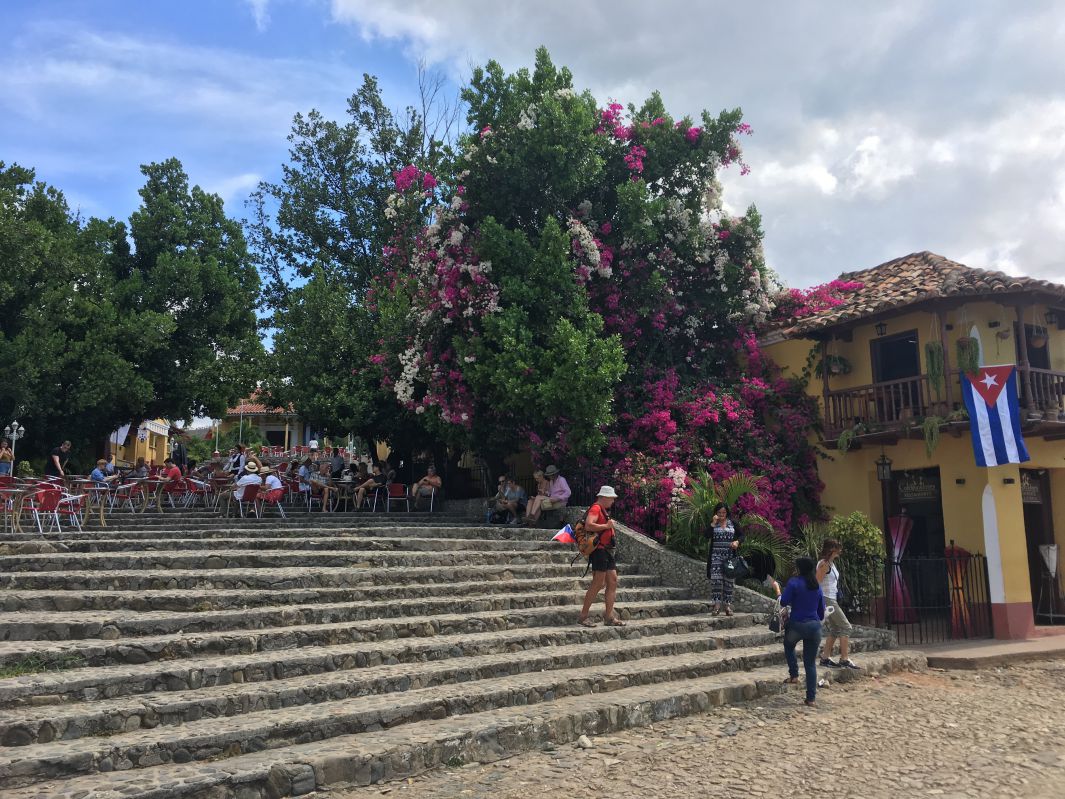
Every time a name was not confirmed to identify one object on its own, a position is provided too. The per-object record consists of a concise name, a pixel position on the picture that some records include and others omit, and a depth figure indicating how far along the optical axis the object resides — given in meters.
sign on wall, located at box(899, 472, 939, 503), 14.63
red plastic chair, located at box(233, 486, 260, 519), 13.84
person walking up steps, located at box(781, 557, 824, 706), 7.65
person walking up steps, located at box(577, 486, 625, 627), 9.17
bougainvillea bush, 13.60
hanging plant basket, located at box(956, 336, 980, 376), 12.82
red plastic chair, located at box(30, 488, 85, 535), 11.09
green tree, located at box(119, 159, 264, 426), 23.36
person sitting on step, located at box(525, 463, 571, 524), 13.91
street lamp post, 19.78
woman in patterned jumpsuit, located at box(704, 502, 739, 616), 10.48
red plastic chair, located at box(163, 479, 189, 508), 16.31
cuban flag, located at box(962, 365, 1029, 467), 12.19
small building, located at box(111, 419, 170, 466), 33.53
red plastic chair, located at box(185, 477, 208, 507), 16.05
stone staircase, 5.32
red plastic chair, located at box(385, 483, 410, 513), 17.03
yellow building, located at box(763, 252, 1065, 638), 12.73
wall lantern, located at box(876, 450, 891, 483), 14.34
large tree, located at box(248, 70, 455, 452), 17.81
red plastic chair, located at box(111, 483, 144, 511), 15.45
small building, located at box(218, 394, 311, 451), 46.34
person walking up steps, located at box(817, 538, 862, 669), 8.88
